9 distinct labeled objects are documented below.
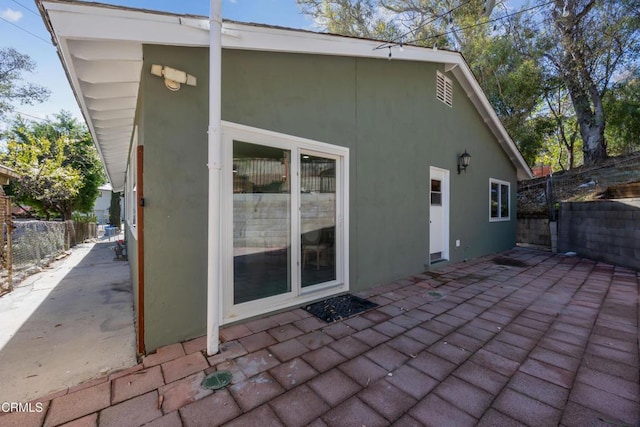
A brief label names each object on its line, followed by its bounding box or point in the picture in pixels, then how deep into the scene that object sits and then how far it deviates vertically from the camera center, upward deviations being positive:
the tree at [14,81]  14.14 +7.09
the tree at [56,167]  11.30 +2.32
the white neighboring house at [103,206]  25.16 +1.00
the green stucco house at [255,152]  2.44 +0.78
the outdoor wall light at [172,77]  2.48 +1.28
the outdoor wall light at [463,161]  6.34 +1.24
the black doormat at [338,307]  3.28 -1.16
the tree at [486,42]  11.23 +7.18
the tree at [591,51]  9.88 +6.34
